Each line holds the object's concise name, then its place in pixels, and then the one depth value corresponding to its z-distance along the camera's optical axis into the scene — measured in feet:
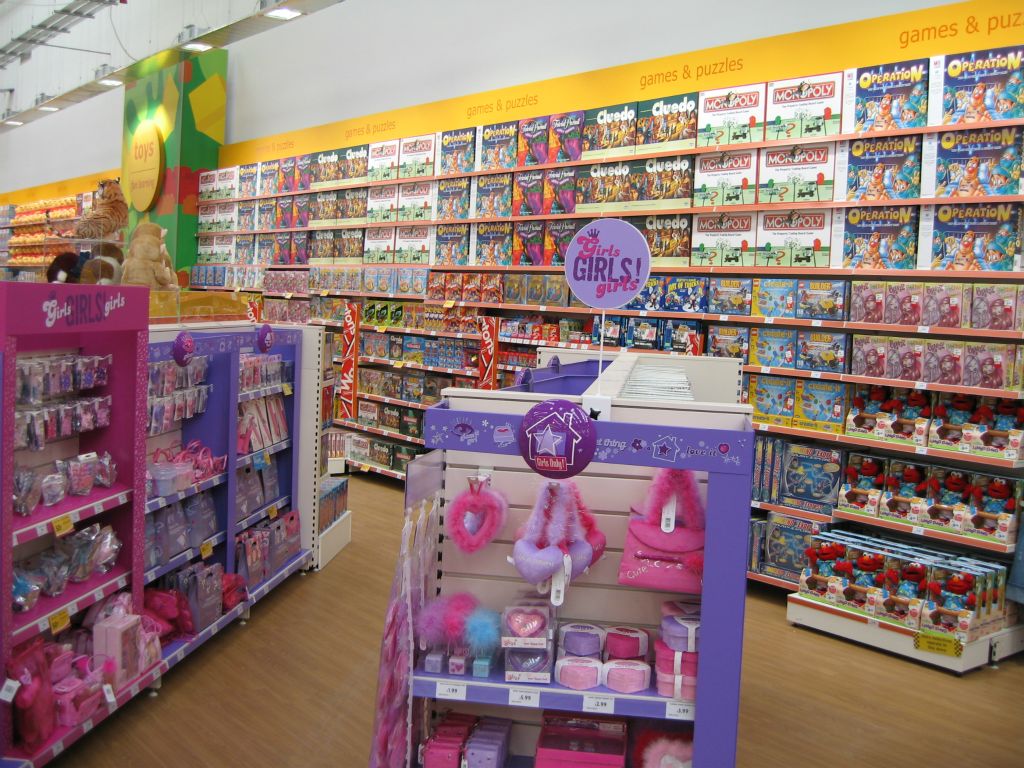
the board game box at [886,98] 15.05
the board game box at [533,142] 21.21
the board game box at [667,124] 18.07
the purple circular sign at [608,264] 7.48
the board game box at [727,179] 17.34
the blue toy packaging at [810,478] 16.22
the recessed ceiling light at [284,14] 22.70
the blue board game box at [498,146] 22.15
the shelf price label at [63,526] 9.45
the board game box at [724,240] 17.58
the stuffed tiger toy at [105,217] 17.08
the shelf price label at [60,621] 9.45
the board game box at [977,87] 13.98
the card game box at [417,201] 25.09
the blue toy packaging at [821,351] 16.16
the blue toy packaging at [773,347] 16.83
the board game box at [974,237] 14.21
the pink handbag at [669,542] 6.23
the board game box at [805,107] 16.03
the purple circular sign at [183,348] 12.42
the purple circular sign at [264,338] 14.94
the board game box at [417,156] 24.93
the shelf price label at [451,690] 6.22
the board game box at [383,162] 26.09
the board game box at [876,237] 15.43
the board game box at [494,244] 22.77
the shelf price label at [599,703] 6.08
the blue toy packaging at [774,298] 16.79
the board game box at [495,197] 22.58
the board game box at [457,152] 23.49
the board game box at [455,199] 23.81
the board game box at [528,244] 21.83
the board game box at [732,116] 17.03
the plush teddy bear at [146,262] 16.44
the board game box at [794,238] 16.55
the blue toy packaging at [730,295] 17.46
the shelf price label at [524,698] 6.15
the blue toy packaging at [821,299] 16.10
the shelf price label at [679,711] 6.01
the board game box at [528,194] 21.57
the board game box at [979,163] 14.14
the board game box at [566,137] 20.39
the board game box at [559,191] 20.71
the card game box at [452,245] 24.16
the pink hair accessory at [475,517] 6.76
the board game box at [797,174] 16.31
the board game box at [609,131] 19.26
